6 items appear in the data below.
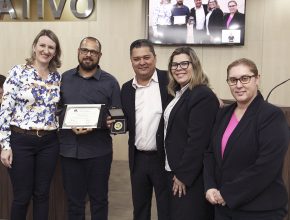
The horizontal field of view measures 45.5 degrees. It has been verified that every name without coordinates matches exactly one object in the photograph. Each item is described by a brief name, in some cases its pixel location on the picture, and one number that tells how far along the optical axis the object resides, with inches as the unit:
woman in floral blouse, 90.4
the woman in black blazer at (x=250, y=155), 62.4
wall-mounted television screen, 198.1
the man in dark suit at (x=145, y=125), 91.4
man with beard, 95.4
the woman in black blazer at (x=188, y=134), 77.1
